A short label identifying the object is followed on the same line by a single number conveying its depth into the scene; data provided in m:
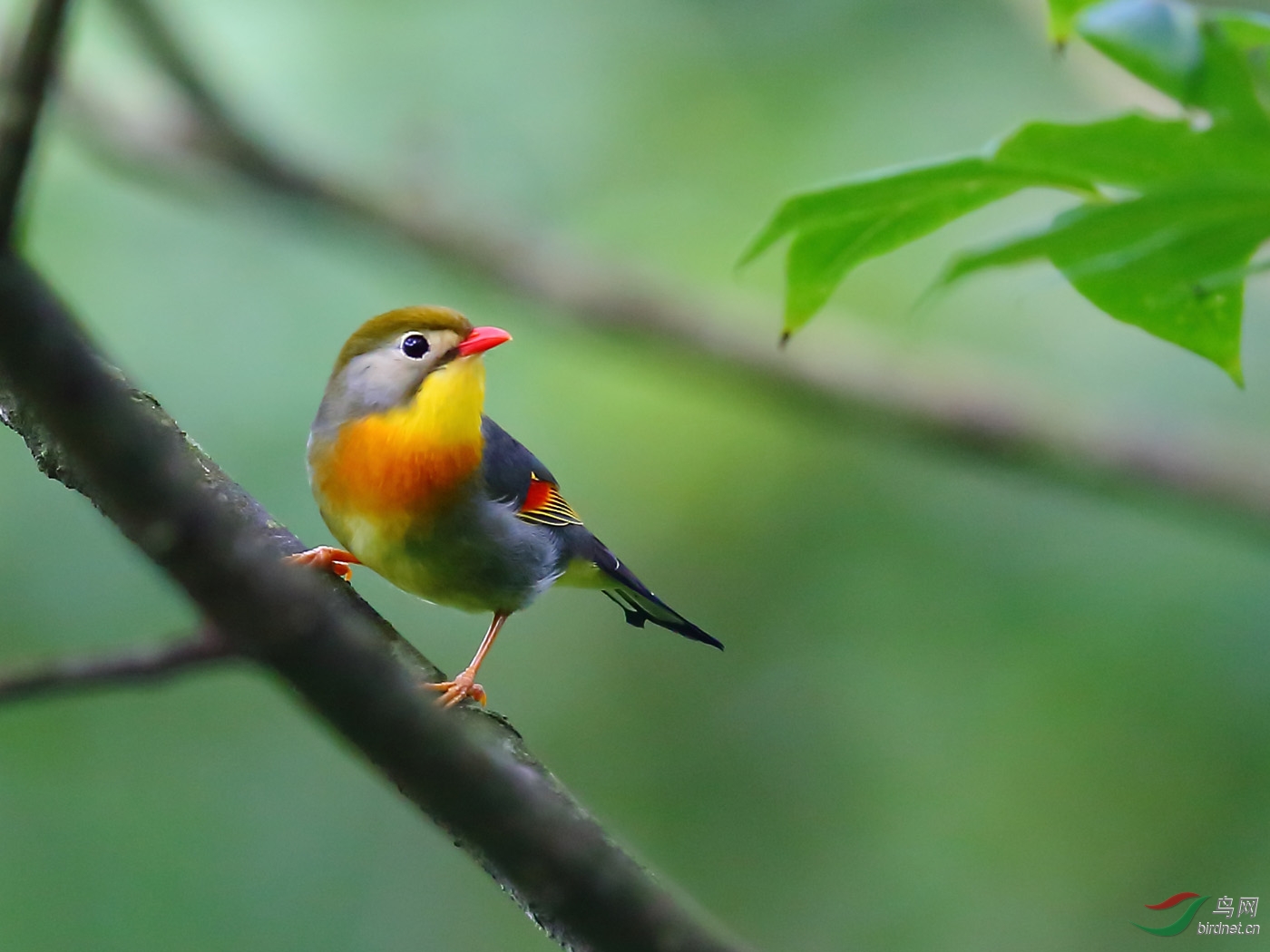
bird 4.11
